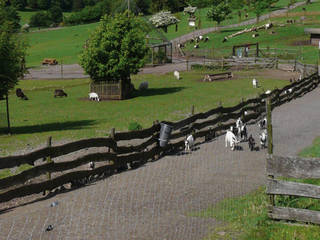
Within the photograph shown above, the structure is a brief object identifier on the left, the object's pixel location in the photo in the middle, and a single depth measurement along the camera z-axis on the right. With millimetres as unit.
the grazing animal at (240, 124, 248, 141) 21250
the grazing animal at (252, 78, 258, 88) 43747
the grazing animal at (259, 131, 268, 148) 19862
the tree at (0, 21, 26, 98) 26375
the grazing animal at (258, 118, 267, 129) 24062
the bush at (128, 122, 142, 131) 24031
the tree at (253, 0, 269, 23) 101125
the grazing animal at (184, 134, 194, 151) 19609
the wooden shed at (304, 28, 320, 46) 73000
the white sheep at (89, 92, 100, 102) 40438
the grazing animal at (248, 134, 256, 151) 19391
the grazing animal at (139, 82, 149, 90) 45750
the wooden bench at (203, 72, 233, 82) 51031
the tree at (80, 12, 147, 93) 39750
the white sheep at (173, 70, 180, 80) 53456
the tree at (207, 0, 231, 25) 101300
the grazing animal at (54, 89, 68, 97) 42625
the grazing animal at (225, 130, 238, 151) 19594
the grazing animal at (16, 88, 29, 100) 43000
